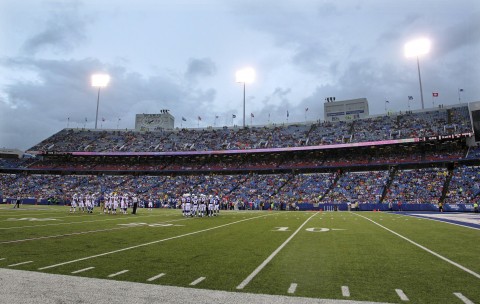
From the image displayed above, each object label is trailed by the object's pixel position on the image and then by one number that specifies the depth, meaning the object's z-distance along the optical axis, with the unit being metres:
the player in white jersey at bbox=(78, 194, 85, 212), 32.91
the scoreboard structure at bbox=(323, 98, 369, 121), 73.38
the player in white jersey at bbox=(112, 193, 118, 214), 29.92
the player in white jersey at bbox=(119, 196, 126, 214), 29.95
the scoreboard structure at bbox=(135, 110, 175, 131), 80.25
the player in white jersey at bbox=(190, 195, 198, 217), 27.81
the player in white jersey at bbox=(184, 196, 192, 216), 27.16
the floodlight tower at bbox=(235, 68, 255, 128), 58.06
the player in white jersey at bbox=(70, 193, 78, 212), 31.33
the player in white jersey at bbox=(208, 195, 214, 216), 28.97
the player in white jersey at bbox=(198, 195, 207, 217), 28.02
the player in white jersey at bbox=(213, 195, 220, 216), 29.92
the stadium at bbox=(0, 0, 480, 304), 6.21
